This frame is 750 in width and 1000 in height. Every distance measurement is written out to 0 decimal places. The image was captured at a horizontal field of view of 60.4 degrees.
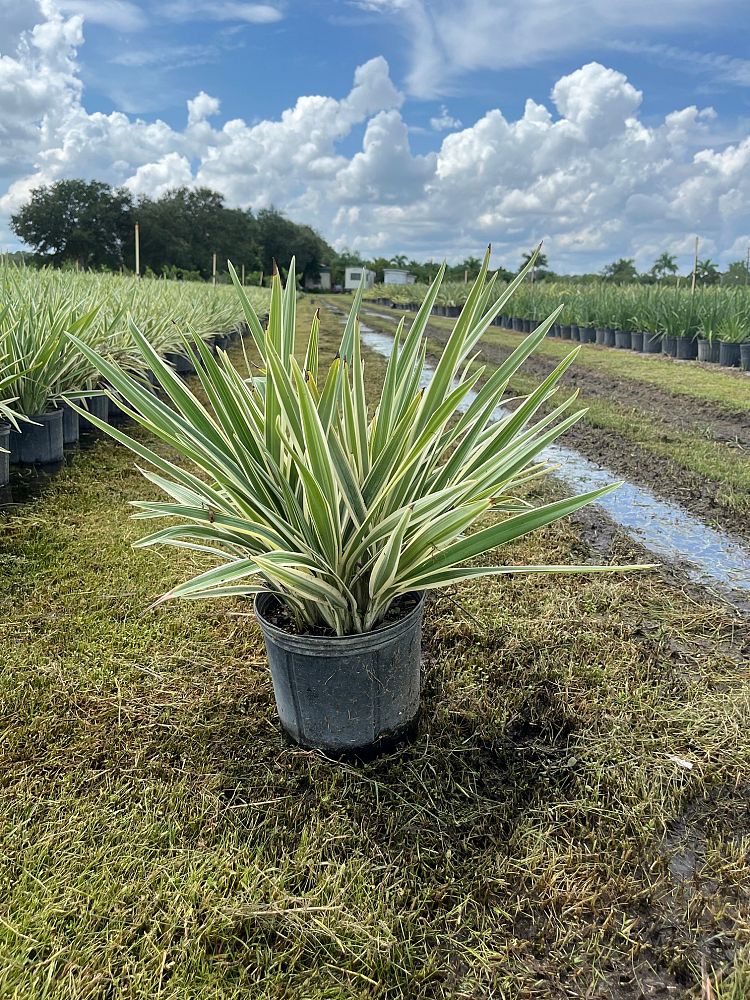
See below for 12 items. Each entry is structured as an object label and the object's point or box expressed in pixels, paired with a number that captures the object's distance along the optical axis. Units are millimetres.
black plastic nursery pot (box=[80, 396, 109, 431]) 3781
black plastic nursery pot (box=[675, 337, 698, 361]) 8921
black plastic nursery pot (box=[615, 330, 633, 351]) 10625
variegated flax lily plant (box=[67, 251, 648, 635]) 1157
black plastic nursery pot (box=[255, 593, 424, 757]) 1227
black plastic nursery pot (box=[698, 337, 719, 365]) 8438
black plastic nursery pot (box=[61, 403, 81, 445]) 3491
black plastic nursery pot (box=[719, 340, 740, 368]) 7977
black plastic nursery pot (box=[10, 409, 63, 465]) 3016
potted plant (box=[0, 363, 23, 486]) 2415
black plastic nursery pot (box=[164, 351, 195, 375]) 5656
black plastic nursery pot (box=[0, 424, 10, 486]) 2575
